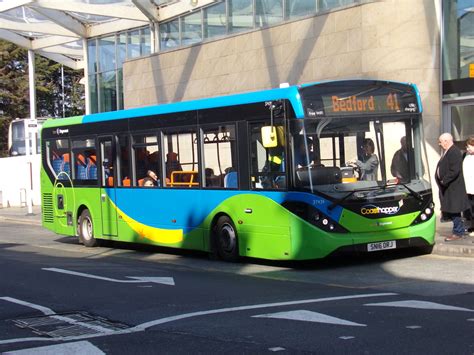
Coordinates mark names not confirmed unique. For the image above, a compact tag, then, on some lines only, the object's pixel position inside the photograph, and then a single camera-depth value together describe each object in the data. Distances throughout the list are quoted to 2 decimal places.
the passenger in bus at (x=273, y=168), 10.79
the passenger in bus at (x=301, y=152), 10.54
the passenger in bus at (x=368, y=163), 11.04
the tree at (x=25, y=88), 51.12
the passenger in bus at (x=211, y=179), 12.19
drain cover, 6.80
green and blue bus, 10.62
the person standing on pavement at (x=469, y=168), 12.38
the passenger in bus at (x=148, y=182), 13.84
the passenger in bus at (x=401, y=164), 11.29
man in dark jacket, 11.95
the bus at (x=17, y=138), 39.53
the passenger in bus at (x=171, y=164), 13.15
